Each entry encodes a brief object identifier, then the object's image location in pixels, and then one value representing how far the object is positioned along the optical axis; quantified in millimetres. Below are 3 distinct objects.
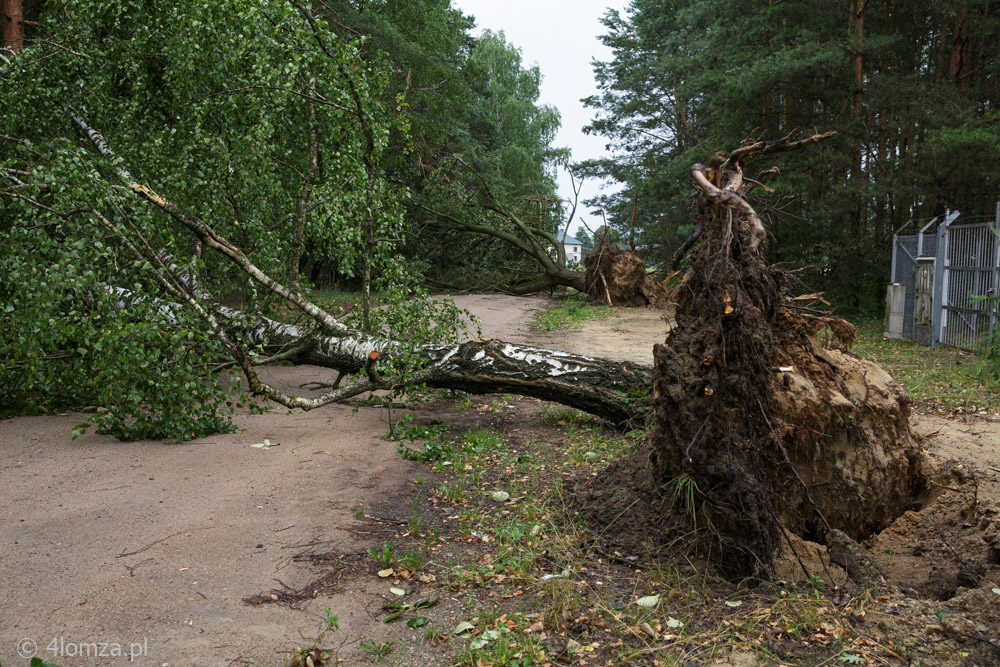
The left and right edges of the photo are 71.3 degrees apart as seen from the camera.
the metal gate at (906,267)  12531
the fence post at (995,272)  9609
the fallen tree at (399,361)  5238
